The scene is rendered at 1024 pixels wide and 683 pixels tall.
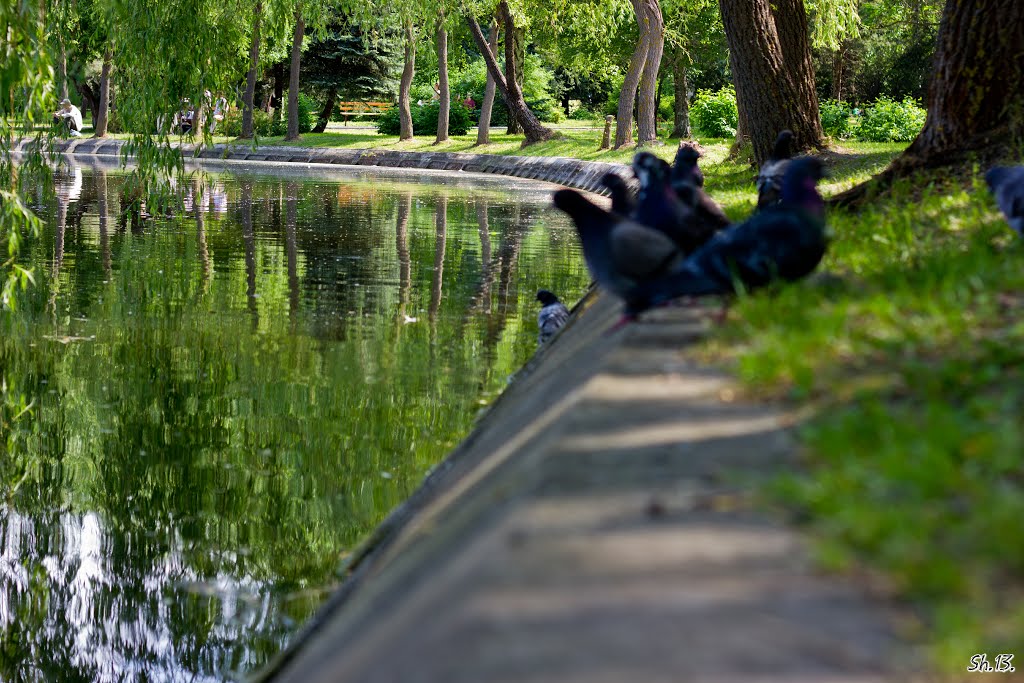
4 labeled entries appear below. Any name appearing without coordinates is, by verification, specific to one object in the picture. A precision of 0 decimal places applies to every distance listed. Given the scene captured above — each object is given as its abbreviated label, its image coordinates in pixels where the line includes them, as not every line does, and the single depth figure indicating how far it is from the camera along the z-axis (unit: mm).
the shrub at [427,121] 56469
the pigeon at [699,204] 8373
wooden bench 68000
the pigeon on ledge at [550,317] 12422
